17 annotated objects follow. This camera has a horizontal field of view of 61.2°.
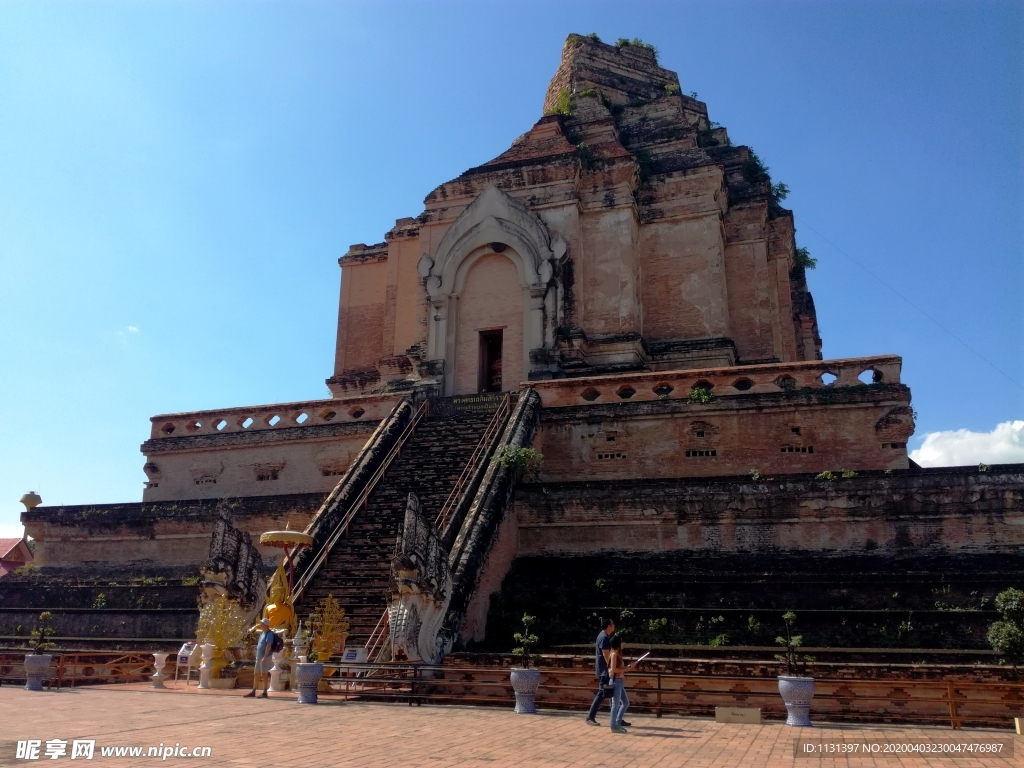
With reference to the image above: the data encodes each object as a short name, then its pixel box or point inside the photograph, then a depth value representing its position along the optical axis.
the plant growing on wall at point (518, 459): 15.66
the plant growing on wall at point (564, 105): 27.83
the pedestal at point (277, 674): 11.88
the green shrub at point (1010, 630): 9.78
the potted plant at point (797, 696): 9.10
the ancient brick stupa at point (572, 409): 14.34
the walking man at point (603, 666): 9.19
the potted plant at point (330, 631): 12.40
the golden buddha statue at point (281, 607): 12.29
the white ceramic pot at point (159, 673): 12.80
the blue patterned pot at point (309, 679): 10.70
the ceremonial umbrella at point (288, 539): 12.94
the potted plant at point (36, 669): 12.49
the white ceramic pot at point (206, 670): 12.51
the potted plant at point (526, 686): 9.98
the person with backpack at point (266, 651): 11.62
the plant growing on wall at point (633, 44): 31.98
